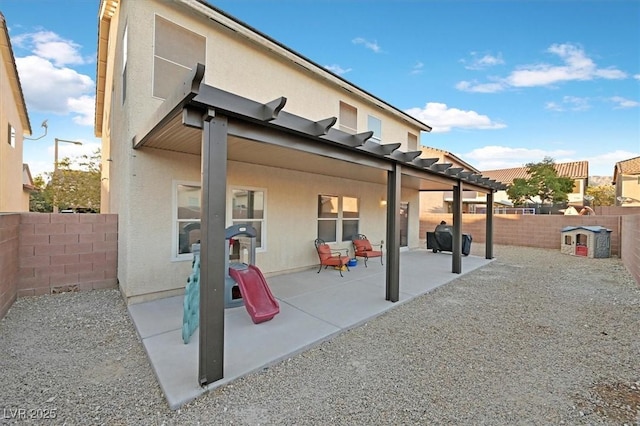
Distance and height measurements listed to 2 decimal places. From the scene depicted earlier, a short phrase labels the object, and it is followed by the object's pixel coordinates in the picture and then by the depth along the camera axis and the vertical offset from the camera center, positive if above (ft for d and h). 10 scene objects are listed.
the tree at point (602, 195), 95.45 +6.77
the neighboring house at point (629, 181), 70.59 +9.08
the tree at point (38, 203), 71.19 +0.73
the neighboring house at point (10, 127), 30.99 +9.81
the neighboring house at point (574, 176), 93.18 +13.37
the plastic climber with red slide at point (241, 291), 12.29 -4.16
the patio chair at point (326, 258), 24.23 -4.07
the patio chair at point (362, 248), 28.02 -3.77
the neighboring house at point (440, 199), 71.05 +3.34
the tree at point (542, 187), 71.20 +6.93
